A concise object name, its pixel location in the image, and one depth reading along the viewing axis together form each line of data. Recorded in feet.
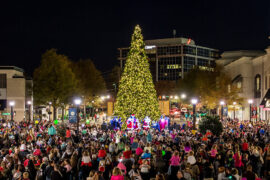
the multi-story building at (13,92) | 210.18
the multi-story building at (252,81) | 184.34
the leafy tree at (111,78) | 449.35
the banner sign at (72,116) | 124.71
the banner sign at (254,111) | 161.27
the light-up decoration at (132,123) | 118.62
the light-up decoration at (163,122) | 124.57
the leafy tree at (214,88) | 209.73
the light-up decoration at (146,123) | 120.59
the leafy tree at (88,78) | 244.69
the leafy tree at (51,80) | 190.90
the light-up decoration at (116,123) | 124.81
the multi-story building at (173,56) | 512.22
